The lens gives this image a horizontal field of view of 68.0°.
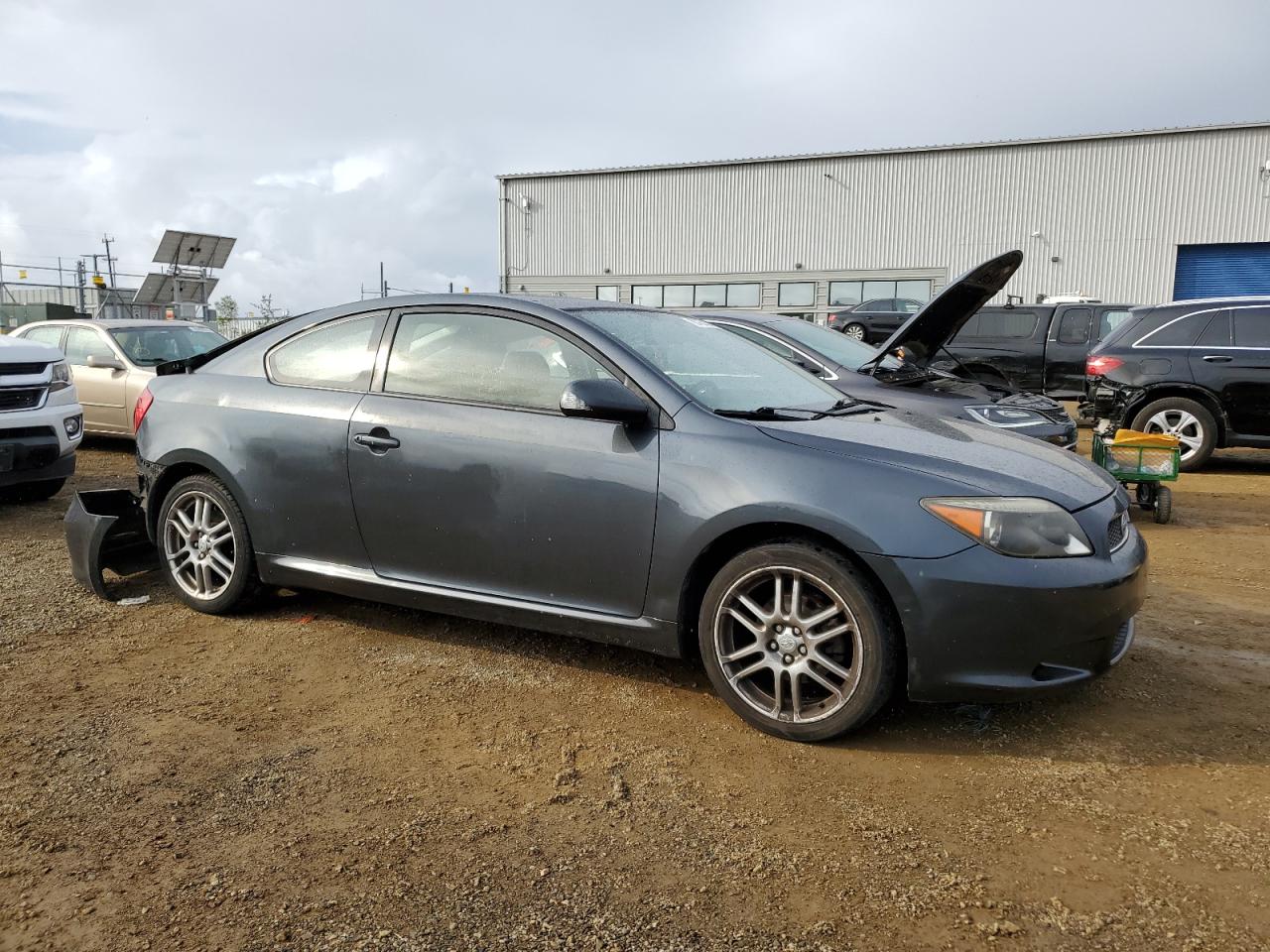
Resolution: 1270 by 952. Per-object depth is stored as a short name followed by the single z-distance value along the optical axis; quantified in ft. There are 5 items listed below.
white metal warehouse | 95.40
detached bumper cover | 15.33
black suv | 29.01
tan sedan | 31.07
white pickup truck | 21.22
